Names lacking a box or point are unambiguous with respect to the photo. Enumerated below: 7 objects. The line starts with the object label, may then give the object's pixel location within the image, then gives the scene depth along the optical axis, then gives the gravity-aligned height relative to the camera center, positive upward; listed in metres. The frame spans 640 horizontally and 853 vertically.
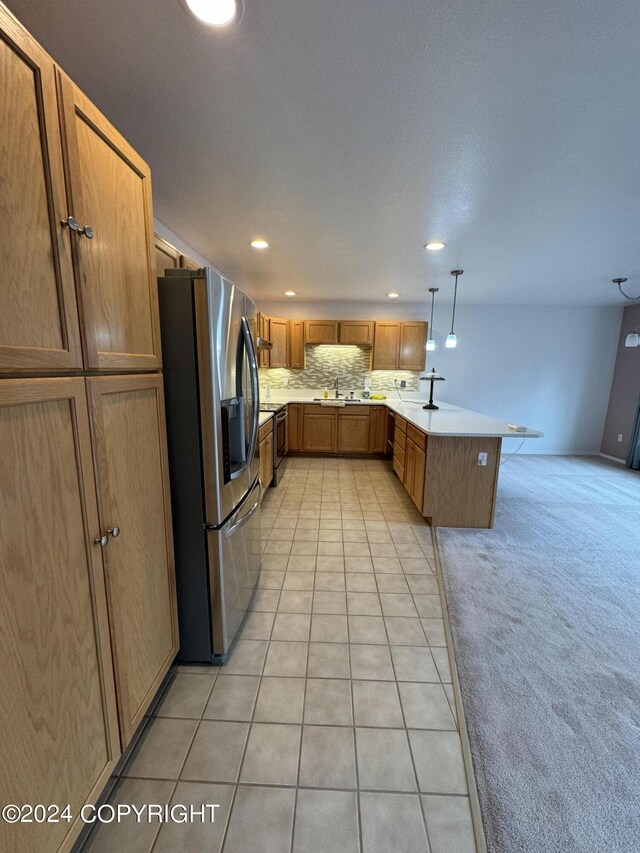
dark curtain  4.90 -1.10
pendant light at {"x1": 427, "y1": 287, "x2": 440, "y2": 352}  4.28 +0.39
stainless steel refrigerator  1.32 -0.33
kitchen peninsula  2.85 -0.80
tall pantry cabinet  0.69 -0.19
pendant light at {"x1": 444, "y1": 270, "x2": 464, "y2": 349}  3.89 +0.38
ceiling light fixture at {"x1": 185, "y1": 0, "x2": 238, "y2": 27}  0.93 +1.03
